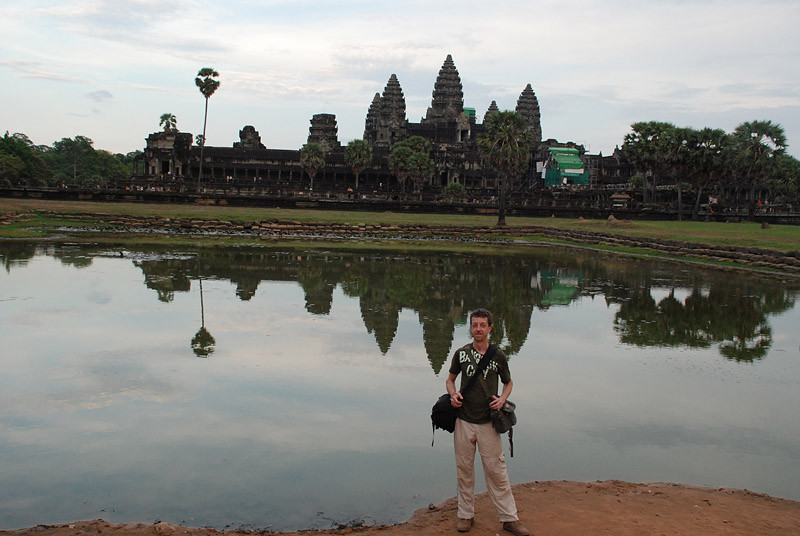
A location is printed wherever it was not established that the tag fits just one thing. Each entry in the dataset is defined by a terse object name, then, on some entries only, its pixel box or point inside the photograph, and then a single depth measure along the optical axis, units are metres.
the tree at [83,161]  153.00
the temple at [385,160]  95.31
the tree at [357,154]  95.12
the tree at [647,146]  65.50
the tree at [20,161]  91.62
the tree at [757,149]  56.06
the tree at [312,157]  94.19
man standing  5.79
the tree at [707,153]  61.88
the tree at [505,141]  51.97
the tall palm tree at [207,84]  81.94
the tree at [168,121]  98.62
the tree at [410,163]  91.12
